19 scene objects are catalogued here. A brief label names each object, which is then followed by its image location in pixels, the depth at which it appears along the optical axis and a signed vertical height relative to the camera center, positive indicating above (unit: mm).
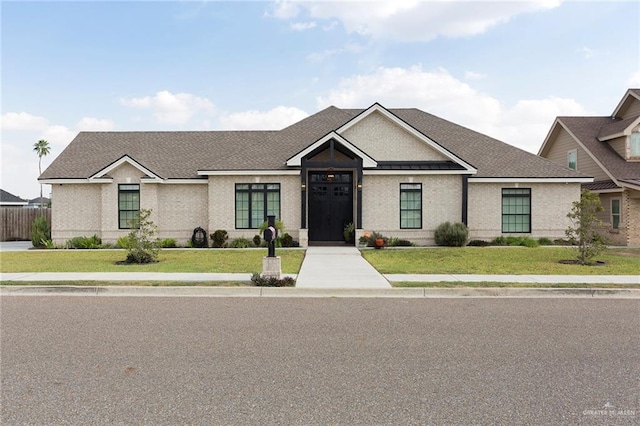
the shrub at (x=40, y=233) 21891 -994
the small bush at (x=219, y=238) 21156 -1202
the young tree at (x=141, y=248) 14891 -1192
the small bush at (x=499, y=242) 21734 -1445
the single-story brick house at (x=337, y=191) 21547 +1017
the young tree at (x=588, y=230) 14891 -612
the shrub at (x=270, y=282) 10805 -1670
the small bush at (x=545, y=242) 21912 -1460
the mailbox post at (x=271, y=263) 11219 -1265
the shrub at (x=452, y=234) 20688 -1031
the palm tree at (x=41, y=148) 82500 +11782
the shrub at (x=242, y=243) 21016 -1431
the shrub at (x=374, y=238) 20214 -1191
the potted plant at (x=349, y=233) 21391 -986
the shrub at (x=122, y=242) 19875 -1300
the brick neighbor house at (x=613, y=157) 22969 +3196
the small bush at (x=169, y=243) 21733 -1476
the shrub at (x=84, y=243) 21312 -1442
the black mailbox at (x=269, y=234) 11203 -540
